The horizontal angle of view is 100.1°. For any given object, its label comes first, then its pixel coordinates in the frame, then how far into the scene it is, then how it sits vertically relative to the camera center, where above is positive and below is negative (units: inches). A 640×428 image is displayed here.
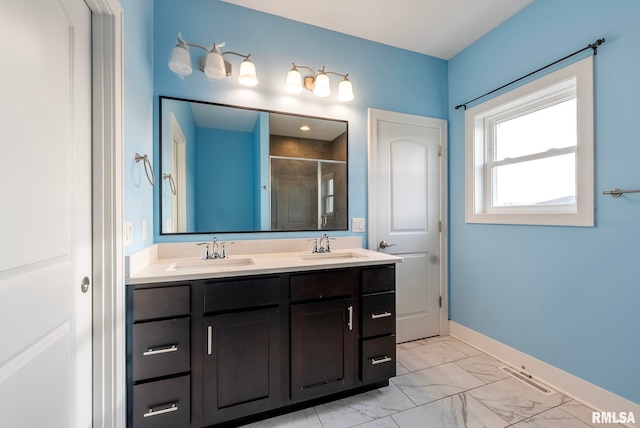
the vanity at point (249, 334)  49.6 -25.6
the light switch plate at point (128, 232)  48.3 -3.5
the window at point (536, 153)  63.6 +17.5
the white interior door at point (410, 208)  92.0 +1.8
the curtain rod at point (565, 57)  60.5 +38.4
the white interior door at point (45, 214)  27.7 +0.0
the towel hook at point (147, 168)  55.3 +10.4
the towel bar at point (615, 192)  56.1 +4.4
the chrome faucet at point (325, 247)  80.6 -10.2
